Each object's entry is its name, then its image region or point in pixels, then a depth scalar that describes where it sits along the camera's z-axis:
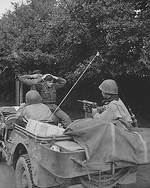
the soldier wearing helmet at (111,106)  5.18
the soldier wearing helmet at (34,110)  5.87
